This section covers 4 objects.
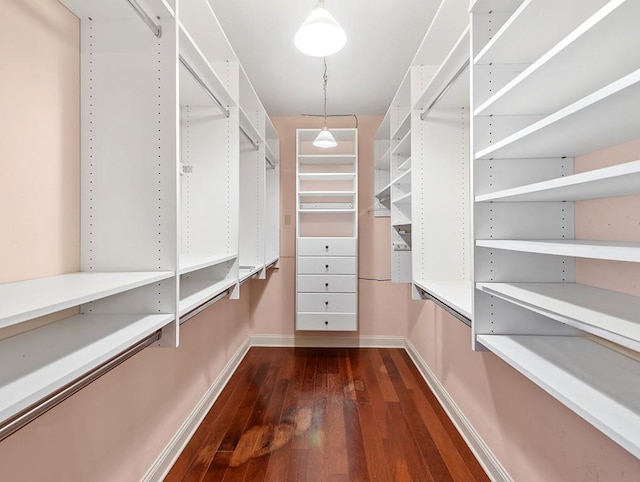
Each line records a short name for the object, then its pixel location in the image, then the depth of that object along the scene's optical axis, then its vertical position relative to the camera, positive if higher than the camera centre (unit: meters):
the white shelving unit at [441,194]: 2.04 +0.27
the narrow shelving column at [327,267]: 3.26 -0.31
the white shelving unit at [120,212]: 0.82 +0.09
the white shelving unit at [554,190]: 0.69 +0.13
